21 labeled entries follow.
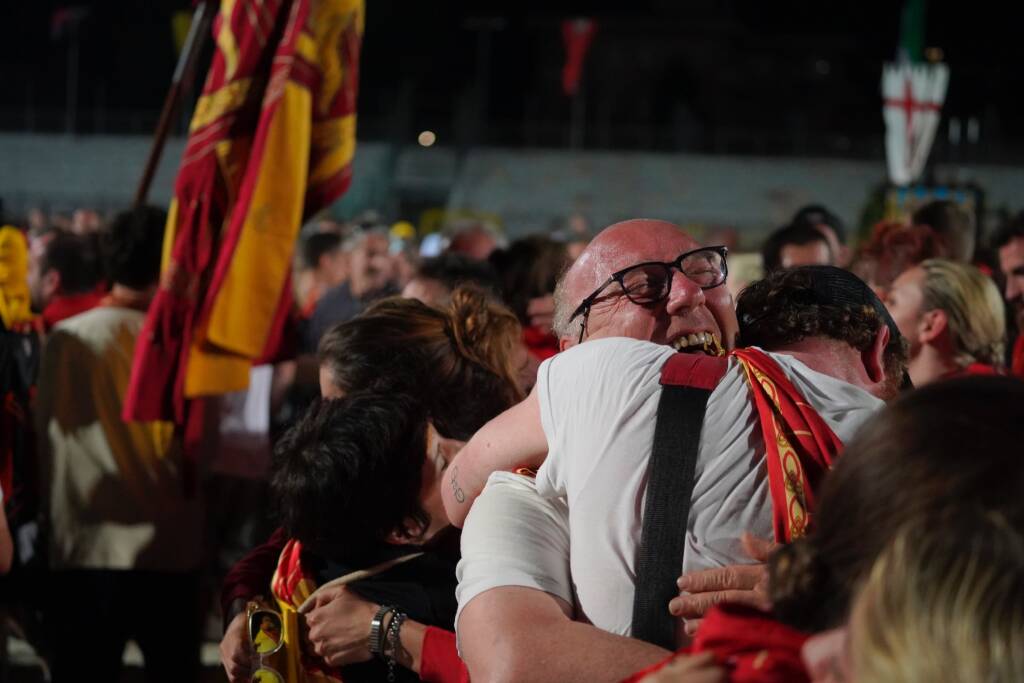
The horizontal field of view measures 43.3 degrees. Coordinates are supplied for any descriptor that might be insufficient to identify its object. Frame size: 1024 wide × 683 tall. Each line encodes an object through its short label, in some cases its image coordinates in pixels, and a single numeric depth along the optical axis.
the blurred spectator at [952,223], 6.11
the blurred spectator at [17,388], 4.62
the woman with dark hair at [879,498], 1.30
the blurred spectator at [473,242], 7.80
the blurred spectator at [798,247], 6.01
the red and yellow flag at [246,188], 4.61
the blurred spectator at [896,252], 5.34
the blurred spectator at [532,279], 5.27
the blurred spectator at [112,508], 4.61
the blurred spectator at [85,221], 11.63
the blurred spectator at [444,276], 5.13
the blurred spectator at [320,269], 9.62
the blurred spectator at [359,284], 7.66
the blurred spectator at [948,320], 4.31
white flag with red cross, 15.55
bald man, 2.11
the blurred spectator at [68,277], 6.36
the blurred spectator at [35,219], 16.15
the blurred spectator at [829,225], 6.38
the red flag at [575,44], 51.56
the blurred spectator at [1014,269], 4.95
